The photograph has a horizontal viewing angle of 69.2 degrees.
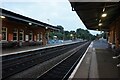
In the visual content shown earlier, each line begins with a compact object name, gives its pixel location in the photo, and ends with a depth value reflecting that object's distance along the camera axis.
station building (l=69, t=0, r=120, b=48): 5.46
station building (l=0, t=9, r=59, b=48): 10.06
